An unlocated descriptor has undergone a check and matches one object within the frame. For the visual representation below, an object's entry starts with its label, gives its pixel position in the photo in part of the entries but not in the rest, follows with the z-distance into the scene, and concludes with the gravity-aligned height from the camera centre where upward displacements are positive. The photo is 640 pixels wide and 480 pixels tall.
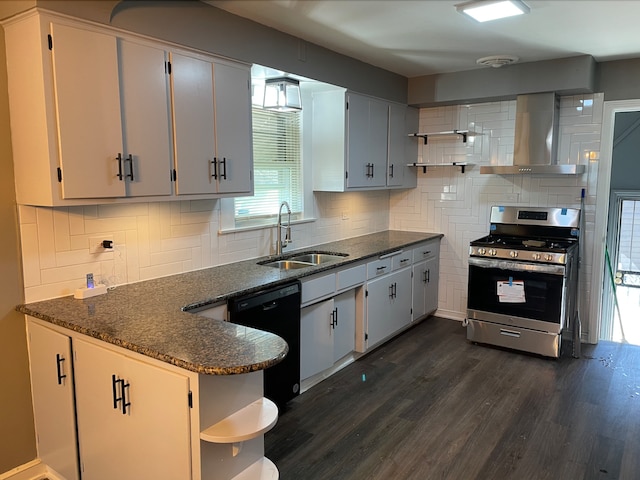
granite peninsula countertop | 1.76 -0.63
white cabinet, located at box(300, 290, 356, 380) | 3.30 -1.13
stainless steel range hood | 4.20 +0.38
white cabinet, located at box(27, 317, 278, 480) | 1.80 -0.96
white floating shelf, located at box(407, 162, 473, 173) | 4.85 +0.14
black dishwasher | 2.71 -0.85
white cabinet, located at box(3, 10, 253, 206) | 2.15 +0.32
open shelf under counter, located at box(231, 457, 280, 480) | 1.98 -1.23
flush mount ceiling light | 2.64 +0.96
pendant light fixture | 3.24 +0.57
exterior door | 5.85 -0.94
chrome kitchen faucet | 3.77 -0.44
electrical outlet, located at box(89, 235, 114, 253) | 2.64 -0.36
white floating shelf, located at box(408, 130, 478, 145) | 4.81 +0.45
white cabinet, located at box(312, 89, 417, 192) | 4.04 +0.34
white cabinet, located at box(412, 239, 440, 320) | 4.71 -1.01
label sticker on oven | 4.12 -0.98
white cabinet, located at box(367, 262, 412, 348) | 3.99 -1.11
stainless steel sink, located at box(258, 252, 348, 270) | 3.72 -0.65
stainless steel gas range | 3.99 -0.90
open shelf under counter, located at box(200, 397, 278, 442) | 1.78 -0.95
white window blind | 3.66 +0.10
